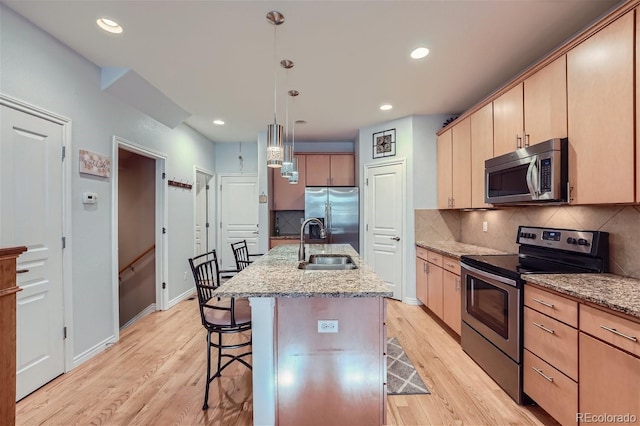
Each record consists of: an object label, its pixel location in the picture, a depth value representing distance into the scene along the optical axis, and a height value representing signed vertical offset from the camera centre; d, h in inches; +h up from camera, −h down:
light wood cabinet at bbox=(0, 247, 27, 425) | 49.2 -20.8
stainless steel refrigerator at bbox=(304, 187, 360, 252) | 186.4 +0.8
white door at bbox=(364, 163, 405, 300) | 161.8 -5.2
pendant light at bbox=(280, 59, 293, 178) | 101.3 +20.2
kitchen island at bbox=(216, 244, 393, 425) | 62.4 -32.1
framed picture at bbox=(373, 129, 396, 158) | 165.0 +40.1
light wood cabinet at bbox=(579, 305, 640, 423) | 49.1 -27.8
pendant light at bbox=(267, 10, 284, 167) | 79.7 +18.9
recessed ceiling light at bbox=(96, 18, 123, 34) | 79.4 +52.6
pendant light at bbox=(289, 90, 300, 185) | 124.9 +51.8
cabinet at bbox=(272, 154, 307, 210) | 202.2 +14.1
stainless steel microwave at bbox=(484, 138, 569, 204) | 74.0 +10.9
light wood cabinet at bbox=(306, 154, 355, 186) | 201.2 +29.4
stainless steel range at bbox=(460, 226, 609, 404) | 74.8 -20.9
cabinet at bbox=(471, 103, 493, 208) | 107.6 +25.2
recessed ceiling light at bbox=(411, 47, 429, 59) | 92.7 +52.1
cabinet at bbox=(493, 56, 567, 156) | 75.6 +30.2
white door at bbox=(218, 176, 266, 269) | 221.6 +0.2
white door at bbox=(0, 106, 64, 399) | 76.4 -5.1
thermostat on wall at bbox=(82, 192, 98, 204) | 99.3 +5.1
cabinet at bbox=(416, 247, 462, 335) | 111.6 -32.2
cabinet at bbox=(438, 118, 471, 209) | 124.0 +20.9
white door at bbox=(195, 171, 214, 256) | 203.6 -0.6
